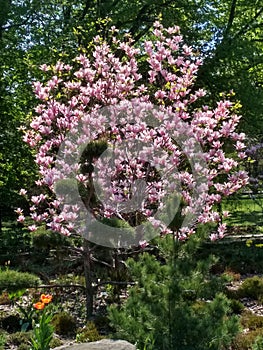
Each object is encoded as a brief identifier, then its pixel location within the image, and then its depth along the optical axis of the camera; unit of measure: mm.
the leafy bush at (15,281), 4668
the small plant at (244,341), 4105
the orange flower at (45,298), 3954
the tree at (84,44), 8703
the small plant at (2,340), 3902
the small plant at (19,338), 4488
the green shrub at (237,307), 5219
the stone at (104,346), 2938
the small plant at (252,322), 4680
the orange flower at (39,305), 3841
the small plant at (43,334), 3241
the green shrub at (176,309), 3238
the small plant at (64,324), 4848
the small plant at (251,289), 5832
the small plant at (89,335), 4398
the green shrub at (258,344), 3465
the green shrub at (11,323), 4973
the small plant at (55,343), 4414
